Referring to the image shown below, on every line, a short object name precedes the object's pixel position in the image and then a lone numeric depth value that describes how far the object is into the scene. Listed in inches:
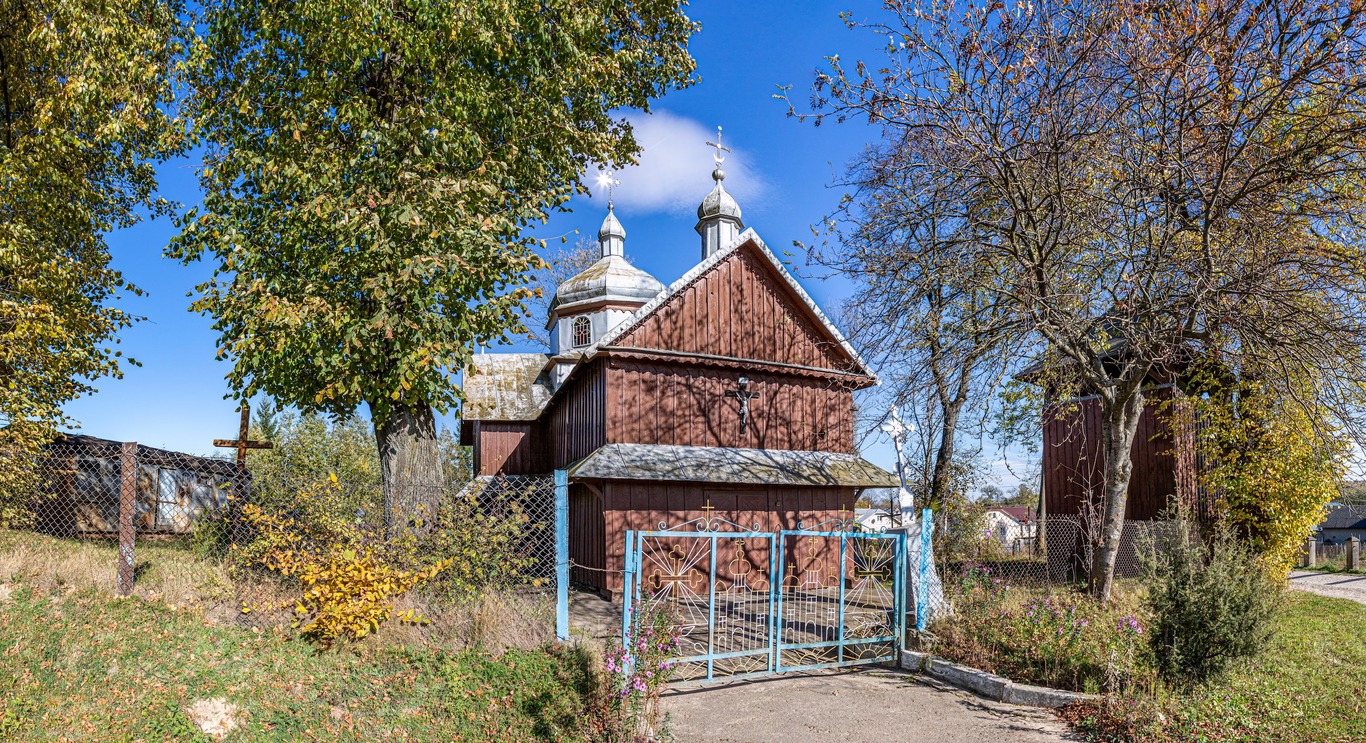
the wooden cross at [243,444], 633.6
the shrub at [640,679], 264.4
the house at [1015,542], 647.8
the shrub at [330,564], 335.0
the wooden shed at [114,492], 527.5
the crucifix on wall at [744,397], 635.5
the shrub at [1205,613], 304.2
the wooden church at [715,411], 578.6
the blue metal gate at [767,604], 362.3
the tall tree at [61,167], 438.0
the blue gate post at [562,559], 347.3
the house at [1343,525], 2165.4
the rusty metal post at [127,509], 360.5
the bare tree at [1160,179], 342.3
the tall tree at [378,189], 428.8
